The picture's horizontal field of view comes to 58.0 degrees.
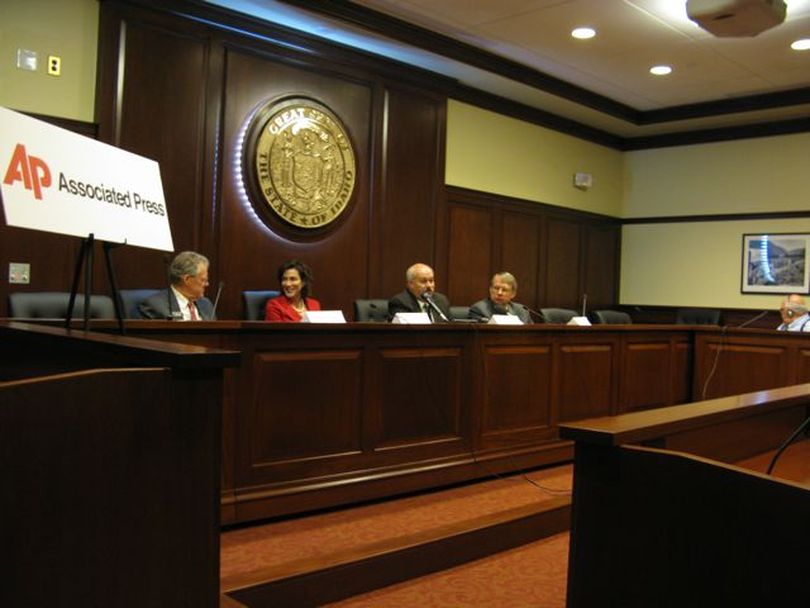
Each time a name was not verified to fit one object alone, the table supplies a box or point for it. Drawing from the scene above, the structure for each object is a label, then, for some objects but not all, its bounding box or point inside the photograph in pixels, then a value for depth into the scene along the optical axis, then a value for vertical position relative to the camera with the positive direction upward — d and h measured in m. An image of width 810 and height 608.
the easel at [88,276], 1.92 +0.04
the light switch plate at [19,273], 4.15 +0.08
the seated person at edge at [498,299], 5.05 +0.05
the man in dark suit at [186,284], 3.75 +0.05
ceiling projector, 4.54 +1.92
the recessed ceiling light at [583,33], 5.59 +2.14
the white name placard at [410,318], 3.91 -0.09
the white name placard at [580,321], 5.13 -0.08
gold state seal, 5.23 +1.00
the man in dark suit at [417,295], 4.61 +0.05
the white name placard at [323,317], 3.71 -0.09
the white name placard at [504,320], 4.56 -0.09
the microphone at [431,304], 4.24 +0.00
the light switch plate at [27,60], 4.16 +1.30
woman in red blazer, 4.49 +0.01
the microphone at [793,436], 1.31 -0.21
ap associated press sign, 1.77 +0.27
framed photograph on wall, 7.41 +0.56
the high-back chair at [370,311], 5.18 -0.07
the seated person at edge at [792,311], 5.97 +0.06
